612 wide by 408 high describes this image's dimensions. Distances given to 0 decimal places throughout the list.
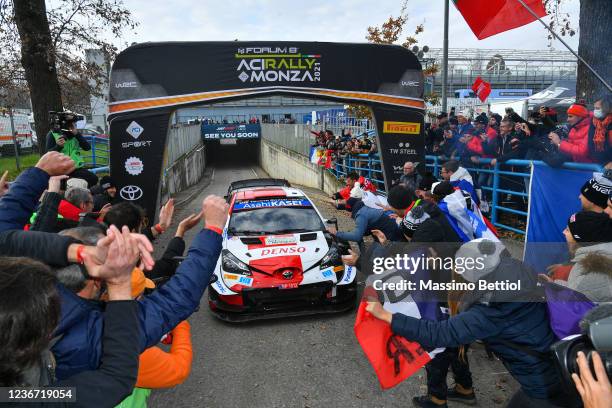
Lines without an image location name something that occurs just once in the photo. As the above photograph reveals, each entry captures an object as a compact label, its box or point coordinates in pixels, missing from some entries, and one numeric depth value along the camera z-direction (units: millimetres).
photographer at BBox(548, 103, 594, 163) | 5574
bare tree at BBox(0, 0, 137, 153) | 8102
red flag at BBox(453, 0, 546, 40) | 7734
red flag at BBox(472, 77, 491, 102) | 12670
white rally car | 4762
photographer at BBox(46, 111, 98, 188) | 6410
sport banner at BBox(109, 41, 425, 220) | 7906
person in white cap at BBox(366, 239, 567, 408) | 2174
